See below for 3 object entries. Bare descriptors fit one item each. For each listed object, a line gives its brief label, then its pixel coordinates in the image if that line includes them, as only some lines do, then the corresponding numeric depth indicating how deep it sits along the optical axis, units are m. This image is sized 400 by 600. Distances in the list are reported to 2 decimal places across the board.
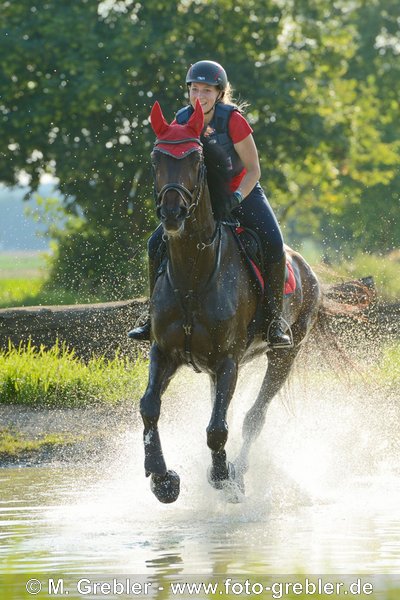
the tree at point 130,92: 64.50
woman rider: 18.56
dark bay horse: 17.66
